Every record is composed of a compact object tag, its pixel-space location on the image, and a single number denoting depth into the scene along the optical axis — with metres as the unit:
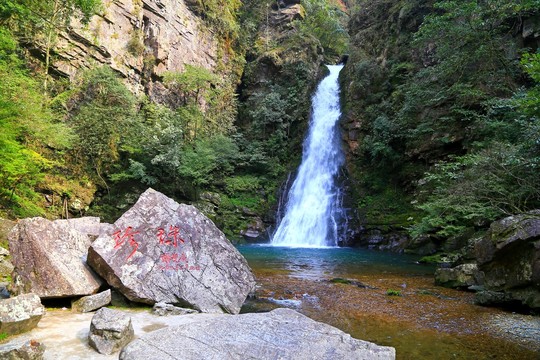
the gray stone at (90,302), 4.66
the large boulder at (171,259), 5.21
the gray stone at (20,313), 3.48
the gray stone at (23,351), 2.74
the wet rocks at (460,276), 7.56
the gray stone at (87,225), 7.34
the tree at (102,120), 16.22
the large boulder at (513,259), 5.66
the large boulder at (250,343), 3.08
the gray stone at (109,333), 3.26
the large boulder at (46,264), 4.73
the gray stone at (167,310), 4.68
